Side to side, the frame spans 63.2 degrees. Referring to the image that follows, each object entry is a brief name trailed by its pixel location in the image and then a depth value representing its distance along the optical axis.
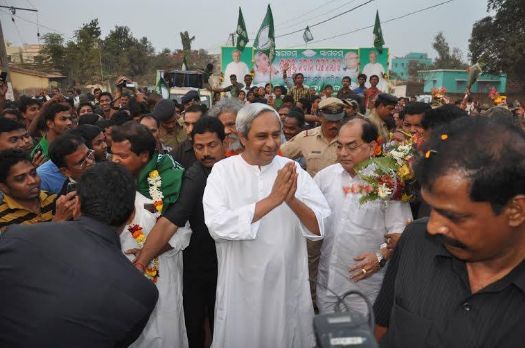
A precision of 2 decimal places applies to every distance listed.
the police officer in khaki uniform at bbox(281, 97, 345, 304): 5.04
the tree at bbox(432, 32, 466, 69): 70.81
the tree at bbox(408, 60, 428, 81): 73.61
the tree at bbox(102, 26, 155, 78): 49.20
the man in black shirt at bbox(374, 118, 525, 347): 1.31
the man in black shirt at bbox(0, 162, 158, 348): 1.70
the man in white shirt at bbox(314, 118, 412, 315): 3.03
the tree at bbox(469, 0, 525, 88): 30.02
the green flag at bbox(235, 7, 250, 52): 16.48
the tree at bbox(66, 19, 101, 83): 36.95
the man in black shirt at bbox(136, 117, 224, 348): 2.87
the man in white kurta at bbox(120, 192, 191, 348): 2.96
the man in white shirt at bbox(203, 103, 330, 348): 2.73
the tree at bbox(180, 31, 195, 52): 49.06
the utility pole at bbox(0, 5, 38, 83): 17.32
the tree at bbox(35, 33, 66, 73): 42.81
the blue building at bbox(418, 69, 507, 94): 48.62
